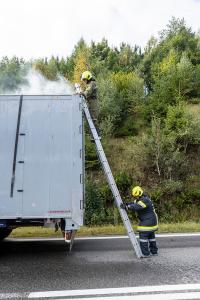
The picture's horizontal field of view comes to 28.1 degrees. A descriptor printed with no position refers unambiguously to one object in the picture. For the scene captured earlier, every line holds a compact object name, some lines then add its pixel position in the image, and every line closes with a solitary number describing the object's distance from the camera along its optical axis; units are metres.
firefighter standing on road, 7.80
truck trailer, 6.98
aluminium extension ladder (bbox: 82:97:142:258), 7.73
